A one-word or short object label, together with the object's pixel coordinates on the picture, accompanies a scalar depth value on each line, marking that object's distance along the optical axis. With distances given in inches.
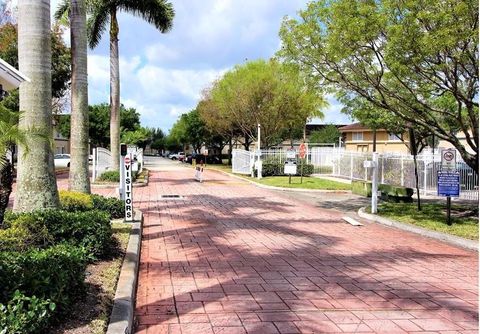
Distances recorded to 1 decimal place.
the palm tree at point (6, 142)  183.9
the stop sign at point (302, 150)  984.8
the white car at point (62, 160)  1614.2
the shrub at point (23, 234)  232.2
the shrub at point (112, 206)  422.3
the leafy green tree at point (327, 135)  2450.8
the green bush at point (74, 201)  373.1
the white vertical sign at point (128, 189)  395.2
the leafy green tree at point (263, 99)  1373.0
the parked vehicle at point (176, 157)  2912.4
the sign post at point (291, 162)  939.3
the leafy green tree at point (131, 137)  1587.4
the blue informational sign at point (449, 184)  437.1
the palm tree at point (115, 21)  918.4
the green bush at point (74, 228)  261.5
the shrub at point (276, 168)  1182.3
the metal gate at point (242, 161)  1237.6
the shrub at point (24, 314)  136.0
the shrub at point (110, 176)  858.8
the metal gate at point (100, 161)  912.3
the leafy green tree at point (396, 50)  417.4
